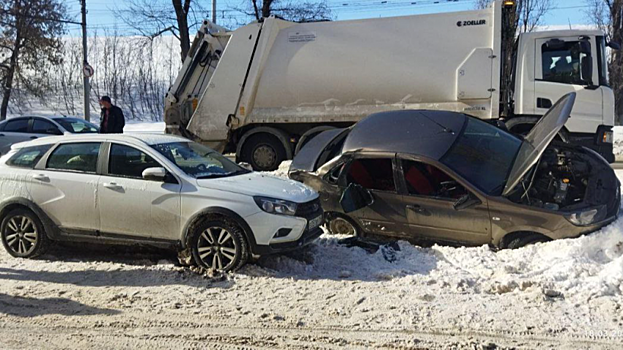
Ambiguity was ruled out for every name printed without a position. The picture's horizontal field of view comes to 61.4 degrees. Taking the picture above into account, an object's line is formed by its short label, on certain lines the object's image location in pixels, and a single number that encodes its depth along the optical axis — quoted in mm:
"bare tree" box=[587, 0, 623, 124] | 25625
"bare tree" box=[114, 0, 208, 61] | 22688
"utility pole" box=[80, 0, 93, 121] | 19562
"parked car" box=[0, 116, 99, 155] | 13008
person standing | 9984
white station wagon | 5266
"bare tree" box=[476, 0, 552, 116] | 10398
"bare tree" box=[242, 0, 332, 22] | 25438
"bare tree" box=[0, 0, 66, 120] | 26281
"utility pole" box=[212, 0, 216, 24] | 22256
